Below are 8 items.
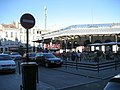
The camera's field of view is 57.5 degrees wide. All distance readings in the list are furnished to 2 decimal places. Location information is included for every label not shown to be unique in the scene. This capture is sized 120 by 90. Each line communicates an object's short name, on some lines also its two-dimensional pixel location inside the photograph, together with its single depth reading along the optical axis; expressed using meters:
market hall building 19.86
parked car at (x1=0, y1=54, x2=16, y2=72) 8.06
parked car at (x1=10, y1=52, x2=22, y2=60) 18.45
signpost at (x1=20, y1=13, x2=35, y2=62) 3.65
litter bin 3.61
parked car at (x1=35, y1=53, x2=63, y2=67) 10.74
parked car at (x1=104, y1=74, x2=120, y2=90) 1.94
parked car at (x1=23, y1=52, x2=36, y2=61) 13.82
